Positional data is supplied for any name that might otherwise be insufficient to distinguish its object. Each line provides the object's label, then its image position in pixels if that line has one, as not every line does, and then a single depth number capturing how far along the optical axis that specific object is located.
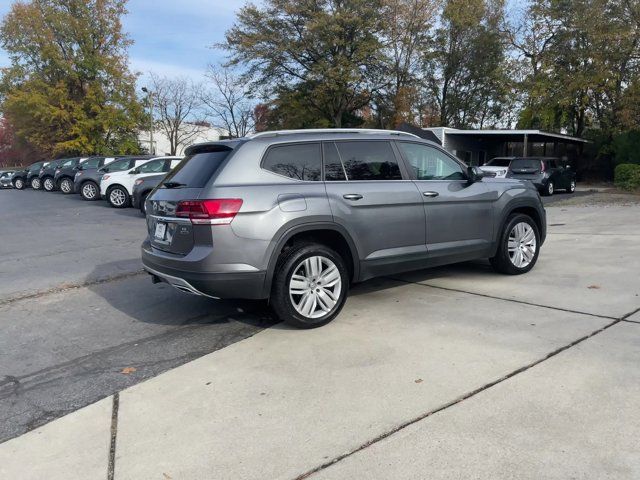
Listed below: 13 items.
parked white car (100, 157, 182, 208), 17.45
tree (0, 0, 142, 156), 36.81
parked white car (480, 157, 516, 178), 20.49
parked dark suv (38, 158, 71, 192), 26.78
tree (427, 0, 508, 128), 36.75
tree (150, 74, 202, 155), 54.35
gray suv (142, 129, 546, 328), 4.36
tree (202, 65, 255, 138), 52.00
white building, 56.59
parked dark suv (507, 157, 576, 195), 20.25
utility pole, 41.75
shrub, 21.77
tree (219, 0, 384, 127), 31.50
